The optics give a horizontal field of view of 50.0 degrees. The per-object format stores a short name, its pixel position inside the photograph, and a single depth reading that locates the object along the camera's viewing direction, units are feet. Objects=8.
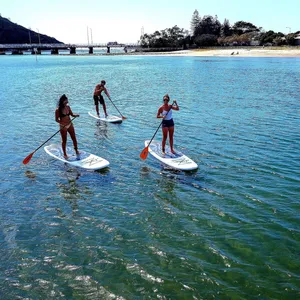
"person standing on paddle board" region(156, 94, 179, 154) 45.01
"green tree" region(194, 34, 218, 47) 615.16
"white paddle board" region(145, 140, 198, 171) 42.49
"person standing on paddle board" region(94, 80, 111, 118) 72.88
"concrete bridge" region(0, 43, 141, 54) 622.54
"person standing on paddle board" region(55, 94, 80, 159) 43.14
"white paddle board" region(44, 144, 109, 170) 43.39
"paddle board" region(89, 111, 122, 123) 71.72
